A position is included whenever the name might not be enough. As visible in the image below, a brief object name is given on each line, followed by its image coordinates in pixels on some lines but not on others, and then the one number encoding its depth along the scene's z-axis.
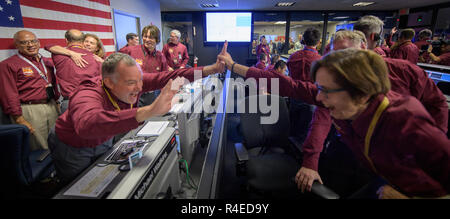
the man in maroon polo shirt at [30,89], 2.14
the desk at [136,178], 0.81
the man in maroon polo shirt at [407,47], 3.16
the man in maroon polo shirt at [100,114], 0.93
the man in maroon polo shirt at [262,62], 4.98
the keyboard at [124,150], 1.11
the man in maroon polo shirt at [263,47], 7.64
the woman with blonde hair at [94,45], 3.05
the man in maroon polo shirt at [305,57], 2.28
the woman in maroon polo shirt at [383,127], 0.74
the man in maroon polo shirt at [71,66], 2.53
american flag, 2.23
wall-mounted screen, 7.65
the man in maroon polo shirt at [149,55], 2.90
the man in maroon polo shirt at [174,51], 4.35
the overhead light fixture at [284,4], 7.12
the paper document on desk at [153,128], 1.42
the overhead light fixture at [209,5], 7.41
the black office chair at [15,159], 1.31
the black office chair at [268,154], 1.59
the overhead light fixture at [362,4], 7.31
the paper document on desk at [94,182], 0.87
